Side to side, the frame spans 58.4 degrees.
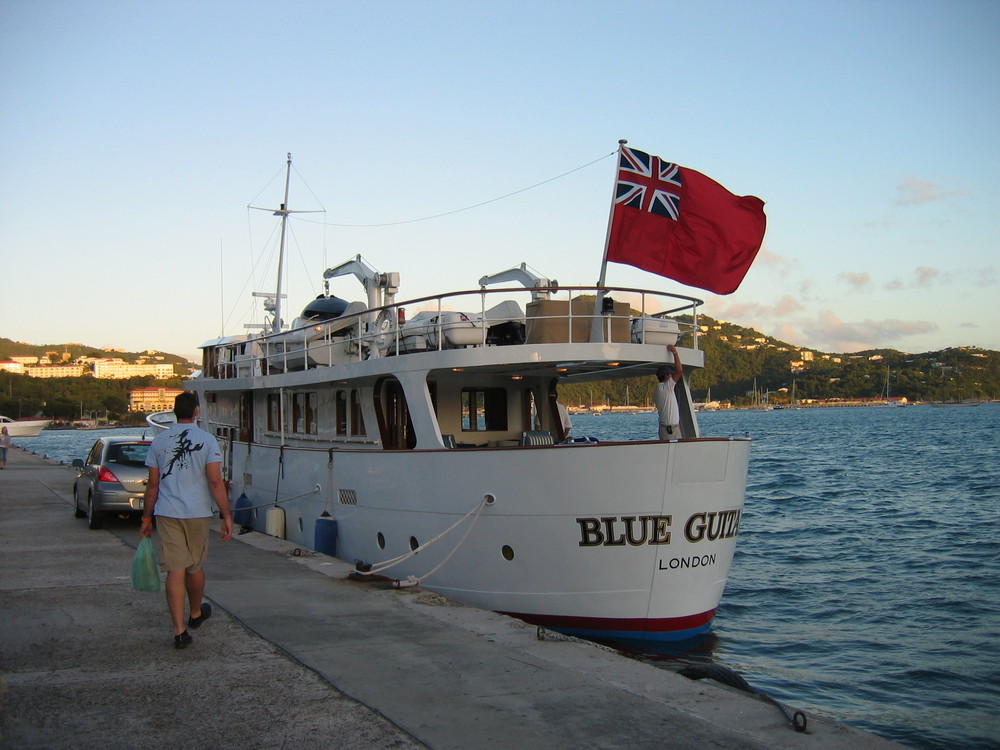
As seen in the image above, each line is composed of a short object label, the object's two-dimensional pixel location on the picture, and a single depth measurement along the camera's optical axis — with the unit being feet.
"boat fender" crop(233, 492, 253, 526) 57.52
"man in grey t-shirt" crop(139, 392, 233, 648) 21.86
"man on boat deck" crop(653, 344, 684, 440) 37.55
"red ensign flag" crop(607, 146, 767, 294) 39.73
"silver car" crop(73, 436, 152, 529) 47.75
